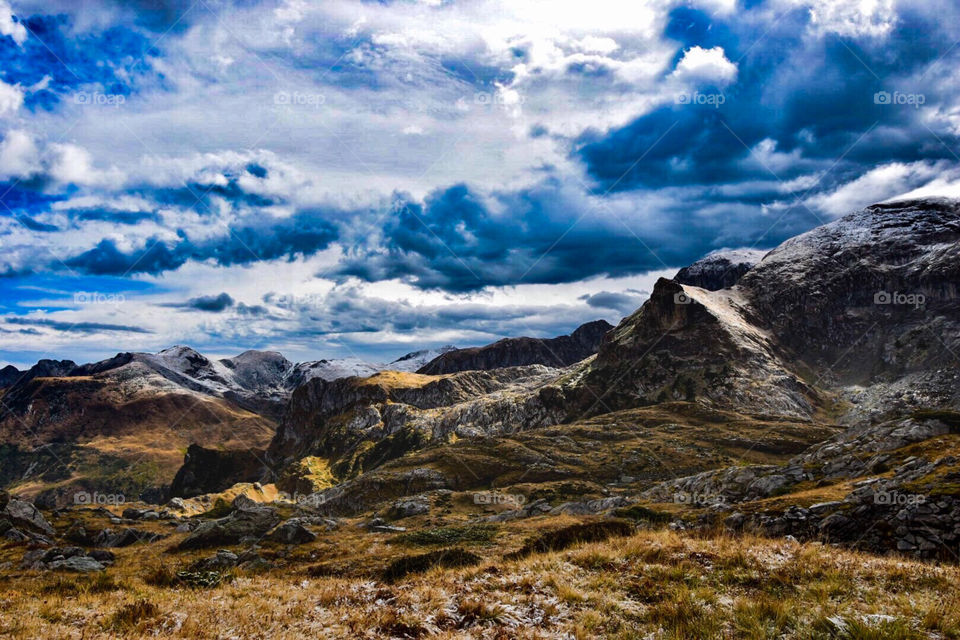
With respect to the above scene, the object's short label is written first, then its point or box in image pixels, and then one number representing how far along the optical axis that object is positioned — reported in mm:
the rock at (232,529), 46750
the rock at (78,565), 32031
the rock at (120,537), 53375
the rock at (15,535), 46750
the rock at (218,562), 30838
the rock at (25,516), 54281
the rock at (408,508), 71250
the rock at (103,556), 37266
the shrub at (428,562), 22473
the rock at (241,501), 95750
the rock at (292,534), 44488
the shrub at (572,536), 23575
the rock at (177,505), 148125
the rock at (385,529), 50312
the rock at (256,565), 30500
